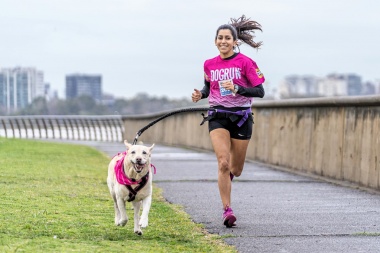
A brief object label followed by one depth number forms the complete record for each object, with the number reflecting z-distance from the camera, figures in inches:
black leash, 660.2
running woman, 704.3
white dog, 606.4
